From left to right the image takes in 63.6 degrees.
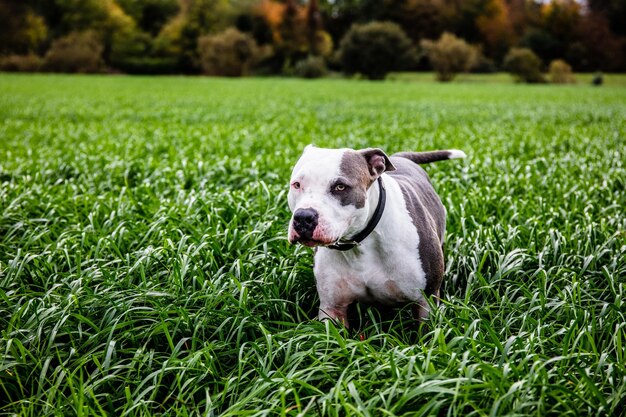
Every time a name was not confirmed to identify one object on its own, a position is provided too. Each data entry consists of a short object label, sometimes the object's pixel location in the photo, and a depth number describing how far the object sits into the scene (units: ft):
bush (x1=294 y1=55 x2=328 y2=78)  171.53
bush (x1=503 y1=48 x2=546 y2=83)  151.74
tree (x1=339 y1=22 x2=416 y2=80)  169.48
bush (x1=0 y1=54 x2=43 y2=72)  169.37
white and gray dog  8.51
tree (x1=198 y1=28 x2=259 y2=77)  176.96
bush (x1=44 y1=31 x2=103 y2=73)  173.47
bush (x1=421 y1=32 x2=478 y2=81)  161.07
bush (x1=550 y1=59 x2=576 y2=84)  151.02
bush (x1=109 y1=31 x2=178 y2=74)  186.91
